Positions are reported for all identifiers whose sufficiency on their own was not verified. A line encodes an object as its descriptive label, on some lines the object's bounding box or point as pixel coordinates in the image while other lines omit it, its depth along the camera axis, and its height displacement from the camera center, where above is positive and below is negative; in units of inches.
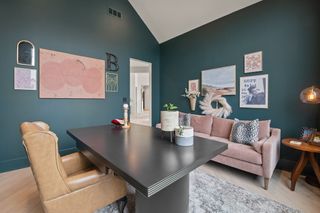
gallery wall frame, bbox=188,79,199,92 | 154.9 +21.8
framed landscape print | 128.4 +23.2
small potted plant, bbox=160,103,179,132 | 48.0 -3.8
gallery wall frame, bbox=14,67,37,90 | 101.3 +18.5
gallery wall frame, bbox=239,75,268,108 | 111.1 +11.5
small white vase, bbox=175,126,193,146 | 46.8 -9.3
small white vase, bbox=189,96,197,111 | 154.8 +4.3
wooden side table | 75.3 -27.8
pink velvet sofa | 79.8 -26.0
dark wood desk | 29.5 -13.0
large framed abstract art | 112.2 +24.5
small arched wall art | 102.2 +36.4
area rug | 62.9 -42.7
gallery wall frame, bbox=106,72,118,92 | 146.7 +24.0
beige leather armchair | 35.6 -21.8
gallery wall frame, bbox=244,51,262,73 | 113.1 +33.9
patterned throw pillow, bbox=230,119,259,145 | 97.6 -17.2
